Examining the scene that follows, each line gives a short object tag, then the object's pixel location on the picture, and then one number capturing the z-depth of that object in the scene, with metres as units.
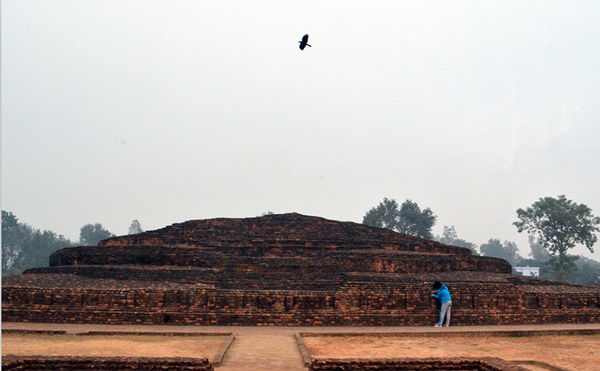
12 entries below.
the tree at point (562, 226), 45.47
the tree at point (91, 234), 81.38
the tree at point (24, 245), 58.98
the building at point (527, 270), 75.89
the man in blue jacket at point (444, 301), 12.73
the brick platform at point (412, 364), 7.06
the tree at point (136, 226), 115.50
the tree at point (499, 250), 119.88
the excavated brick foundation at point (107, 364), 6.79
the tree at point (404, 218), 58.91
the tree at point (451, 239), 102.46
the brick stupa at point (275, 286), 12.38
